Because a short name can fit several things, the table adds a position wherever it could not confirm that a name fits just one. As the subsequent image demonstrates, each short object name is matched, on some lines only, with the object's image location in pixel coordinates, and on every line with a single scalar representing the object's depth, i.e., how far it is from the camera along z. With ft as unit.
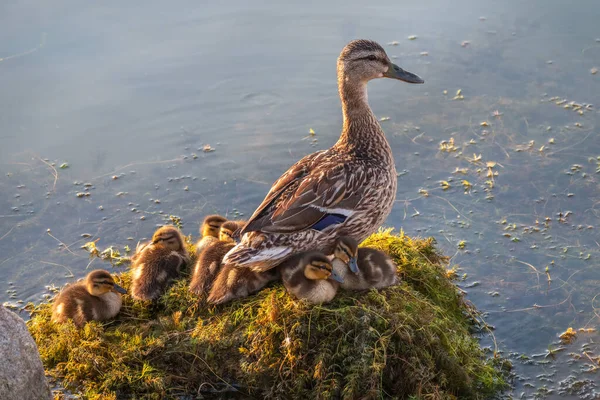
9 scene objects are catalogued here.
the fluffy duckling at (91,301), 34.37
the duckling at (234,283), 34.12
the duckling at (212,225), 39.55
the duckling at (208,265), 34.91
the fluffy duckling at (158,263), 35.47
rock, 27.32
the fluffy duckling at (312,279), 32.32
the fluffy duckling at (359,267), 33.45
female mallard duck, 34.19
